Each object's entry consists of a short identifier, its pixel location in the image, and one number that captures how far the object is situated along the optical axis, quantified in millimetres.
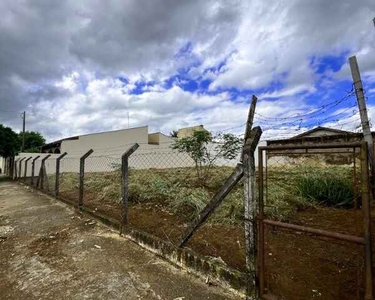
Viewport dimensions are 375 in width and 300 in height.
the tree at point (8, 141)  18953
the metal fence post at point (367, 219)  1584
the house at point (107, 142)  20984
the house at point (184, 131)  26847
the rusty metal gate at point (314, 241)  1734
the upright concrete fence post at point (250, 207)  2240
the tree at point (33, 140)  38594
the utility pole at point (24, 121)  27812
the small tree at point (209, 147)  6918
